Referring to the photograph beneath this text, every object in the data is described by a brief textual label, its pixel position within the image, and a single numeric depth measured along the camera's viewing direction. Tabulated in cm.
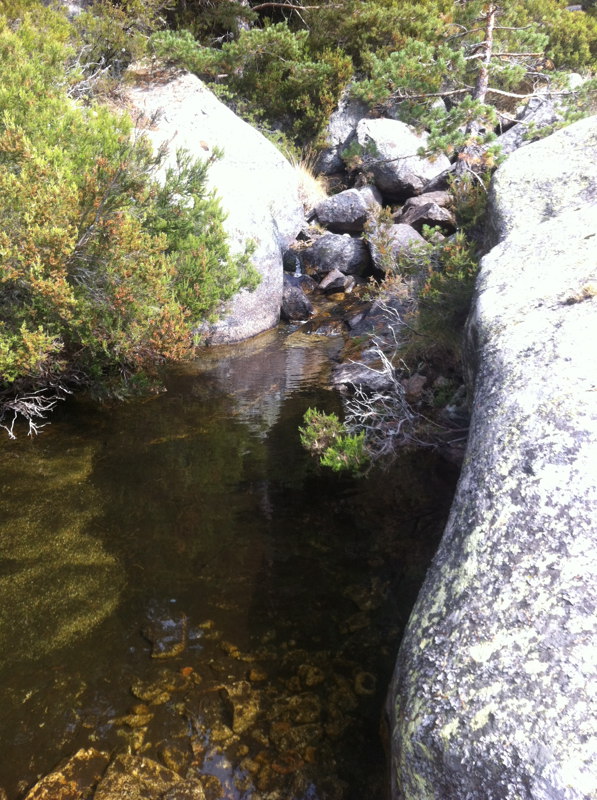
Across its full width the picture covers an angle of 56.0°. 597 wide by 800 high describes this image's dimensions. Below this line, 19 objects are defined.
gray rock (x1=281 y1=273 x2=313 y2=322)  1298
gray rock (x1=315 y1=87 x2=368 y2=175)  1941
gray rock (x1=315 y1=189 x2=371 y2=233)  1603
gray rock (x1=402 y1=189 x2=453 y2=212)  1554
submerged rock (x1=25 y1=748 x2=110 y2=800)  313
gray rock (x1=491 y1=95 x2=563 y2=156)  1496
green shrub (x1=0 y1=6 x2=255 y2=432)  585
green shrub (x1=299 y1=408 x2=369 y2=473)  582
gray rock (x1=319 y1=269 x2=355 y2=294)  1417
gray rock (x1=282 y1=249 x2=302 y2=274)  1505
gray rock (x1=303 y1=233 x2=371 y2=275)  1477
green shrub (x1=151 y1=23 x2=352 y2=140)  1738
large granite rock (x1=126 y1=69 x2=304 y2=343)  1182
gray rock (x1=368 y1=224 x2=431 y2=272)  1179
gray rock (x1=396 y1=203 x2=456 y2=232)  1430
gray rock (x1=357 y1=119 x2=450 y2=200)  1725
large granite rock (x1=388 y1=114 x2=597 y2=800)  208
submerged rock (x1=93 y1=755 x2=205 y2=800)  315
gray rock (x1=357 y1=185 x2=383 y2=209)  1649
